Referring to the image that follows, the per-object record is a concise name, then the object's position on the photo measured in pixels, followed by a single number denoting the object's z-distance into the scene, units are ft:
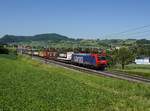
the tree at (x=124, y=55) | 164.25
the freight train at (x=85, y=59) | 100.77
